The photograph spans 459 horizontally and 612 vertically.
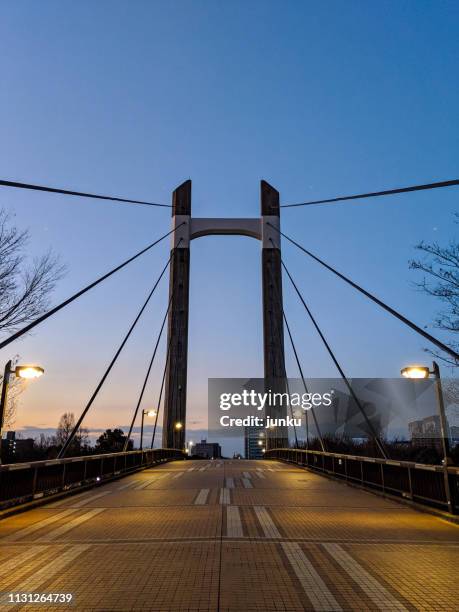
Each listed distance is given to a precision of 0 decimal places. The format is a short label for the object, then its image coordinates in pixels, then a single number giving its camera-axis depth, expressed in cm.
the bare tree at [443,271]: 1847
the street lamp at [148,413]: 2789
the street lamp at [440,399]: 886
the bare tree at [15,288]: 1786
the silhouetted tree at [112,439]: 6800
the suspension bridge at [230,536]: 465
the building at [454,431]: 2895
